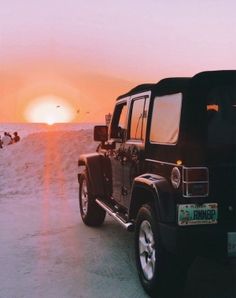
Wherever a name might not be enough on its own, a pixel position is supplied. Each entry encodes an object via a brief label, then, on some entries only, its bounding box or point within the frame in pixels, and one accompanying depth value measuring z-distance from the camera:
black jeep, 2.70
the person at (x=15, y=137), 17.36
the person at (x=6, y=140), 16.26
